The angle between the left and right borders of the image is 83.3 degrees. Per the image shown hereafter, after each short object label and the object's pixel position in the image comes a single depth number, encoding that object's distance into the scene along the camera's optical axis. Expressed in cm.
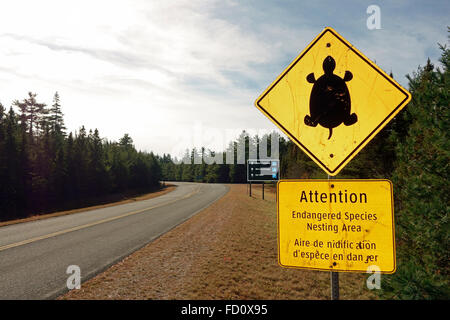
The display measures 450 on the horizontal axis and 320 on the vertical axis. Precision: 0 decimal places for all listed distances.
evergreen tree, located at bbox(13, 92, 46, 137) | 5951
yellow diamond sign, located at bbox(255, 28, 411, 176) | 206
